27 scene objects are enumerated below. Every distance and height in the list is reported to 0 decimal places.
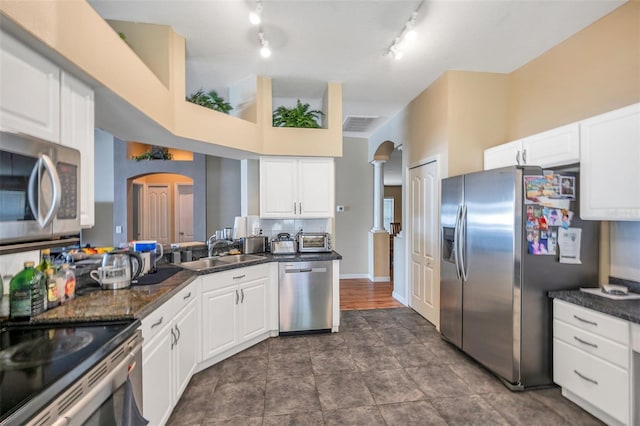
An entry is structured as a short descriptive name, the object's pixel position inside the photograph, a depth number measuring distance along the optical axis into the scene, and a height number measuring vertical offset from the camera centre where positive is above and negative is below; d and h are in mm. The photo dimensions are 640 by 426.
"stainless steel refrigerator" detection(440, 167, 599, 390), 2375 -549
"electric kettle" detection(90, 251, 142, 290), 1988 -407
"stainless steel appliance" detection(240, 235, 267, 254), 3613 -405
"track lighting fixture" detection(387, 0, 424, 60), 2418 +1593
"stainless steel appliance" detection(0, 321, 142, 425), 913 -562
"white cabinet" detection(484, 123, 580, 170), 2385 +568
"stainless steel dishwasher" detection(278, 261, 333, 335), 3402 -989
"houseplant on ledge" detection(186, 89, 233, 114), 3166 +1213
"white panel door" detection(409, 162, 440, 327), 3727 -408
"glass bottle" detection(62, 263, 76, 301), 1727 -423
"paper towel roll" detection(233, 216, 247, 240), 3781 -208
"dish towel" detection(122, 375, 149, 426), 1325 -898
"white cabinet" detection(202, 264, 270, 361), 2680 -954
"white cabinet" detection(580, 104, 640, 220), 1973 +334
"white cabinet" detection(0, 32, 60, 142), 1192 +533
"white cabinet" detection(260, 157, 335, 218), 3771 +320
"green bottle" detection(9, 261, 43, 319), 1437 -403
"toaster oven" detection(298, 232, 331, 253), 3746 -395
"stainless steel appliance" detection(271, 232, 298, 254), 3639 -420
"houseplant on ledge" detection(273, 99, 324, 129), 3809 +1217
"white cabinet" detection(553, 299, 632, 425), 1869 -1035
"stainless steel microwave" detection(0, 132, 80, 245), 1088 +90
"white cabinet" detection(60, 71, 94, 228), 1539 +460
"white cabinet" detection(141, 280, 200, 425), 1672 -939
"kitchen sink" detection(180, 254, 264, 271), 3100 -542
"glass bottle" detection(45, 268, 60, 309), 1604 -432
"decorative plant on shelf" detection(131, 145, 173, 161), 6043 +1174
